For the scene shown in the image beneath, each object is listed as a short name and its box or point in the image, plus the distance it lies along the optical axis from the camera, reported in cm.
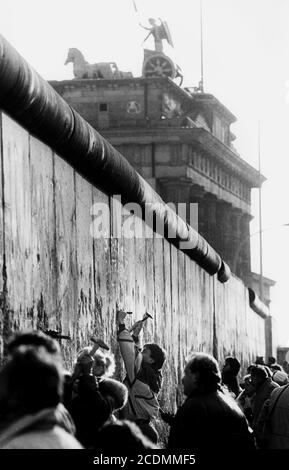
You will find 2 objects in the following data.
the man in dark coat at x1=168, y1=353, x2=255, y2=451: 1119
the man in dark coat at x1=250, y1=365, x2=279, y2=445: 2027
